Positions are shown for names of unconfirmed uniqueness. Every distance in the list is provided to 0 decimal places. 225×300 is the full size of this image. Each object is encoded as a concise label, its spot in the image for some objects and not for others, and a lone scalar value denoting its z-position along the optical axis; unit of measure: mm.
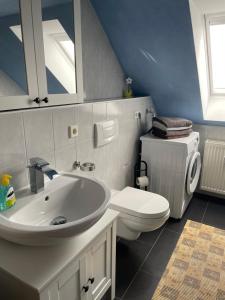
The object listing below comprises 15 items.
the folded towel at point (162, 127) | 2435
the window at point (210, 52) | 1860
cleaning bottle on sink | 1074
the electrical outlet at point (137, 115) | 2472
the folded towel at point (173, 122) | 2438
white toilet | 1767
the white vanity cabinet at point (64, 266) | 900
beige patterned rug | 1671
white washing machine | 2385
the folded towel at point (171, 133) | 2441
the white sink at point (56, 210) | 889
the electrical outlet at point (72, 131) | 1572
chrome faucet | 1184
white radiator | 2695
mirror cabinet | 1164
